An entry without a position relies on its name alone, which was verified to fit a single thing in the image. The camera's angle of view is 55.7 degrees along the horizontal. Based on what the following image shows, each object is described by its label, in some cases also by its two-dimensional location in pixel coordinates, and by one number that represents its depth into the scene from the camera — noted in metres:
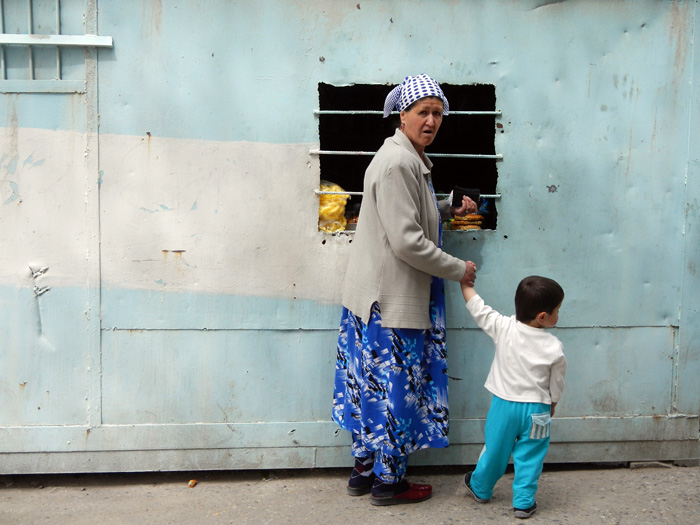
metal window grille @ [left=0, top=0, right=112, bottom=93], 2.93
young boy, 2.73
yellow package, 3.16
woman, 2.71
